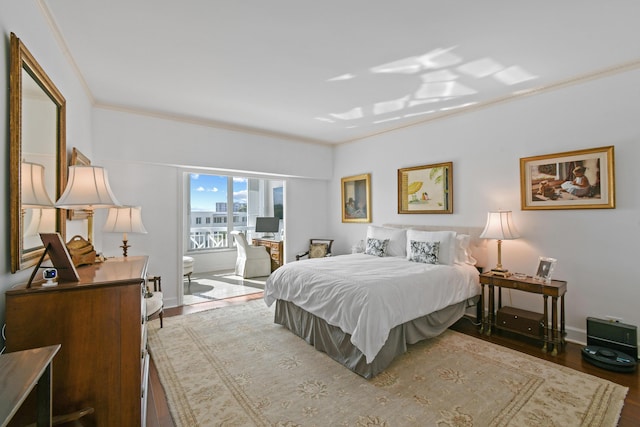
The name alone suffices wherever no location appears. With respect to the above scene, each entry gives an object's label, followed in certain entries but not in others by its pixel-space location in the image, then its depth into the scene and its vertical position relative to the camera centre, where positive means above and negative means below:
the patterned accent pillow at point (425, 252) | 3.68 -0.46
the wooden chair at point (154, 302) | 3.08 -0.91
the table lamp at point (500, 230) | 3.37 -0.17
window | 7.18 +0.28
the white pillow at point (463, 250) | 3.75 -0.44
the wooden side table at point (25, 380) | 0.80 -0.49
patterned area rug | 1.98 -1.35
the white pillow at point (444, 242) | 3.64 -0.33
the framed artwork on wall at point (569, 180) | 2.95 +0.38
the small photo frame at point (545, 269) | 3.08 -0.57
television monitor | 7.10 -0.18
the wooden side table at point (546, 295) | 2.88 -0.82
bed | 2.51 -0.79
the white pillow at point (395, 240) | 4.35 -0.36
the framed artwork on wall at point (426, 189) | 4.23 +0.42
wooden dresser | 1.37 -0.59
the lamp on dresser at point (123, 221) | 3.02 -0.03
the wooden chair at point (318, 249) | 5.67 -0.63
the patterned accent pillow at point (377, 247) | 4.35 -0.46
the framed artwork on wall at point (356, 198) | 5.38 +0.35
